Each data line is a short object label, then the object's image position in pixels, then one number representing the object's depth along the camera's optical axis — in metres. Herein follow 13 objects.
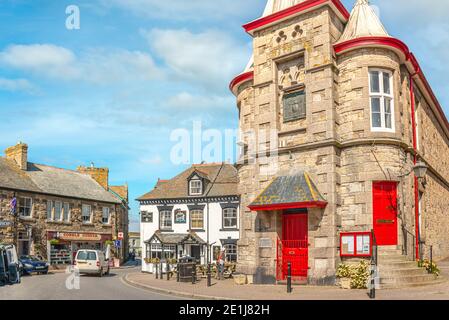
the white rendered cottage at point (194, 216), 35.75
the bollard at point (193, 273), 19.59
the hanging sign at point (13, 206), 34.28
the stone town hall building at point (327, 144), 16.80
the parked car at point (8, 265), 15.61
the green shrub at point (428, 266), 17.17
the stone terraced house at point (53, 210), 35.44
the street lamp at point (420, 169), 16.00
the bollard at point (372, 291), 12.98
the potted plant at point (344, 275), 15.53
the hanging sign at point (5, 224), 33.31
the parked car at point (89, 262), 26.19
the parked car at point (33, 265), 29.45
